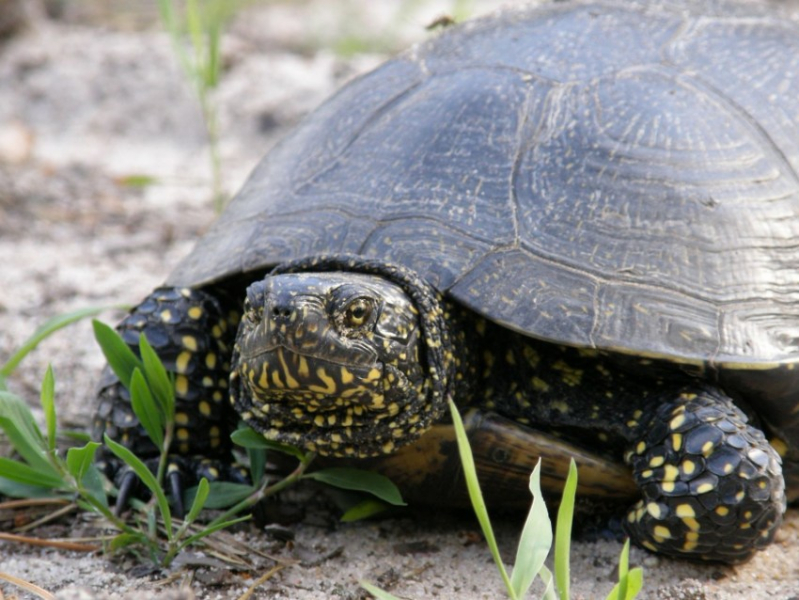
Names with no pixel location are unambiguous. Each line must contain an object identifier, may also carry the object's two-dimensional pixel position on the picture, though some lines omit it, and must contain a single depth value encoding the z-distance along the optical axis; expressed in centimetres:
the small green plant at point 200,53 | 723
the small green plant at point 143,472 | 420
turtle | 429
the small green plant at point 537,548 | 331
